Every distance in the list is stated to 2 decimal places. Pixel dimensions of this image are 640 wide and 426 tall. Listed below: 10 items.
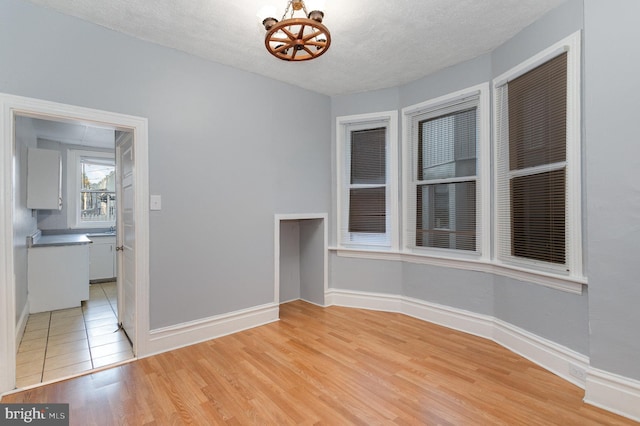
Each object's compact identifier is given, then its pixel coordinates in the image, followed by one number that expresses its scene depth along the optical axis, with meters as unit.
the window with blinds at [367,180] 4.02
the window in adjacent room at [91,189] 5.91
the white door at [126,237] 3.00
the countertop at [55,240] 4.12
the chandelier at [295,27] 1.96
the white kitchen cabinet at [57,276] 4.07
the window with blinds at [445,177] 3.34
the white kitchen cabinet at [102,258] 5.69
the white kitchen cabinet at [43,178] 4.48
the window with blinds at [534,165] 2.47
